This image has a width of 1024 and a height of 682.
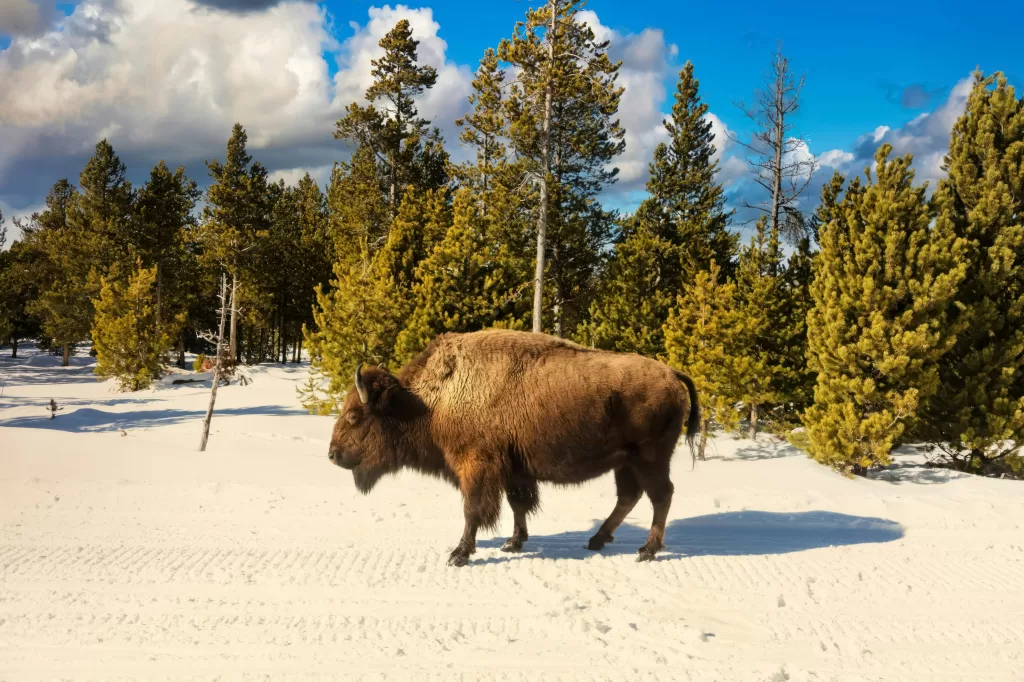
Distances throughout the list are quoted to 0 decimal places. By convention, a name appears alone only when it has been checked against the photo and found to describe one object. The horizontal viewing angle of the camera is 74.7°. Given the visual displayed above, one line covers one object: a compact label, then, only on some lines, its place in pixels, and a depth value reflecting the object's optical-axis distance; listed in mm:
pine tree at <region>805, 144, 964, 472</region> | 15930
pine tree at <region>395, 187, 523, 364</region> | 21750
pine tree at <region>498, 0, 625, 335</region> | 21266
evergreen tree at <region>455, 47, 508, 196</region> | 22172
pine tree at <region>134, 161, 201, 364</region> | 40719
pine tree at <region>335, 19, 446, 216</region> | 31828
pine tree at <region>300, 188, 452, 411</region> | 23375
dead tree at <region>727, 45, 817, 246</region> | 23297
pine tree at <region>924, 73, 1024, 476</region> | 16781
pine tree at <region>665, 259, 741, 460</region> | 20406
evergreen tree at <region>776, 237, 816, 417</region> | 22234
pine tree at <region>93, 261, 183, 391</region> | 34062
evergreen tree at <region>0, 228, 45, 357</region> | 47562
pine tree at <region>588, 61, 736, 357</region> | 25625
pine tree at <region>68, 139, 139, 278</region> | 40531
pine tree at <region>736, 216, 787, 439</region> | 21562
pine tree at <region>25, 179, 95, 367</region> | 44156
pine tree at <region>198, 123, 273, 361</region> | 37844
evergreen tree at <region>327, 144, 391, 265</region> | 32188
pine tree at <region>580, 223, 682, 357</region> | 25344
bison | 6848
